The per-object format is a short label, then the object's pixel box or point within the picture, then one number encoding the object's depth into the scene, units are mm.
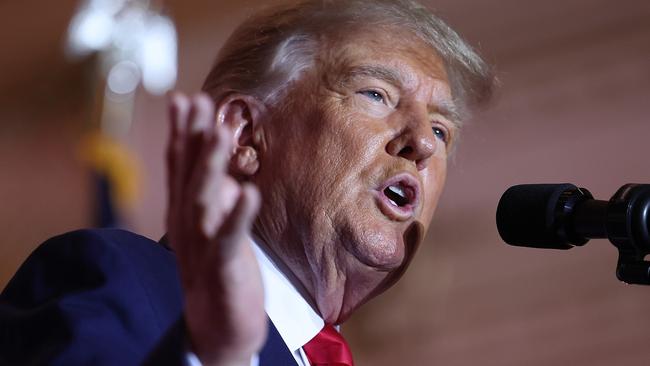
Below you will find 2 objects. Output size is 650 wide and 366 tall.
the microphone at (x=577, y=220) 2801
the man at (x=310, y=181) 2832
